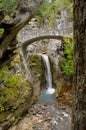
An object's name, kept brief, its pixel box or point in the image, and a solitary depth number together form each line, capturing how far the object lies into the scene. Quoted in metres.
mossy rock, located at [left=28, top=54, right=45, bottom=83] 18.42
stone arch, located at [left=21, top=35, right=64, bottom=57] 17.38
